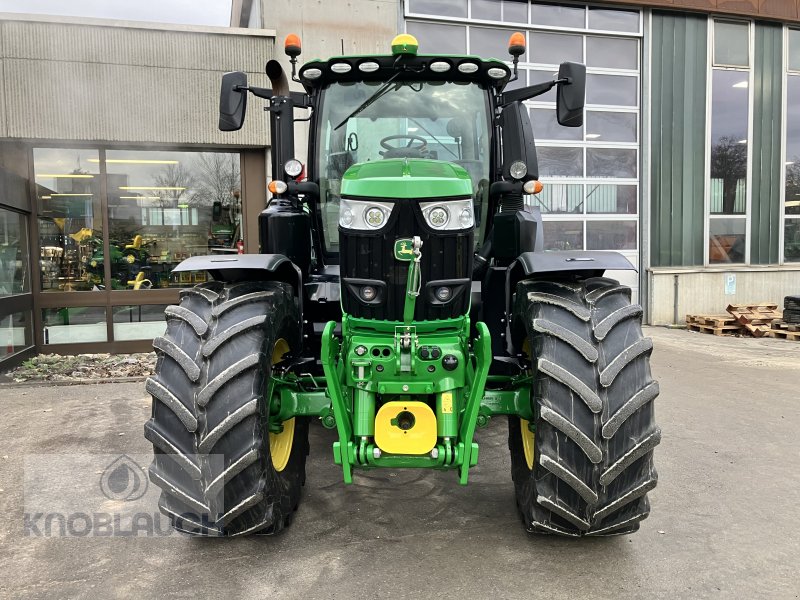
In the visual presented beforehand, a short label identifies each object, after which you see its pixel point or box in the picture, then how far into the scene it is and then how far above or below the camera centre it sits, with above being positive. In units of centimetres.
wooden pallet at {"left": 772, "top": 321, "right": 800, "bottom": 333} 1070 -122
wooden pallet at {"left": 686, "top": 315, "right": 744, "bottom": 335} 1104 -122
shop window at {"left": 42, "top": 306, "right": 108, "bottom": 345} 885 -88
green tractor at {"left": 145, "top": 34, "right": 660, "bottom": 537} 269 -52
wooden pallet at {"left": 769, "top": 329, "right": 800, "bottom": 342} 1052 -134
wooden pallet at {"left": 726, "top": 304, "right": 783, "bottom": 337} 1084 -107
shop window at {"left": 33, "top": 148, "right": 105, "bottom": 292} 886 +65
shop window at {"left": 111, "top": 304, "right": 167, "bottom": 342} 913 -86
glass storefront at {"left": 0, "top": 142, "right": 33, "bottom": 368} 780 +11
